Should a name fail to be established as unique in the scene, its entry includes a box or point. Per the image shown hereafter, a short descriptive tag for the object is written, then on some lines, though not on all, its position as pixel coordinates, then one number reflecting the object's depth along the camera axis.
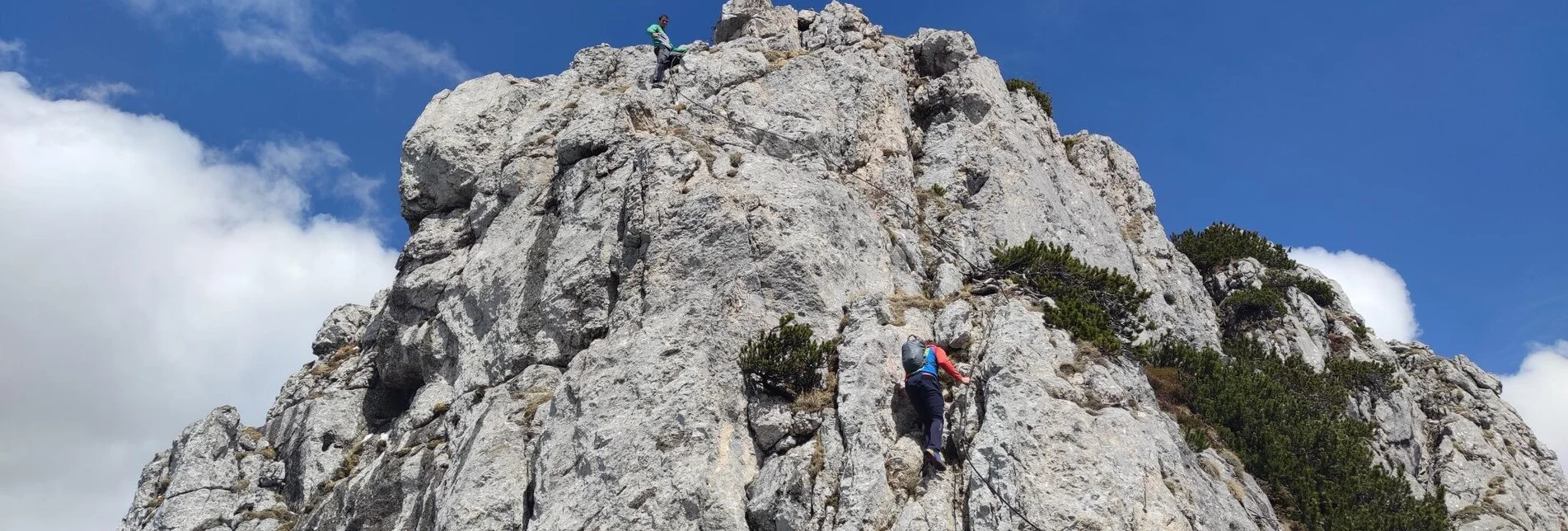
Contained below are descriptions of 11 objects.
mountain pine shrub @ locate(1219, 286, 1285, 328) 34.75
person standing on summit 31.27
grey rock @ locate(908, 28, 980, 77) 35.59
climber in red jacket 17.03
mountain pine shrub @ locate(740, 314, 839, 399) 19.09
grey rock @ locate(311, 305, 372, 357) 32.62
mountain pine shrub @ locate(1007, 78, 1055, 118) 39.41
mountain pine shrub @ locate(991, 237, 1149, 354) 23.48
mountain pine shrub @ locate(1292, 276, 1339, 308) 38.47
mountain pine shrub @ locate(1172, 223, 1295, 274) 38.72
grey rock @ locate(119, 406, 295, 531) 27.12
